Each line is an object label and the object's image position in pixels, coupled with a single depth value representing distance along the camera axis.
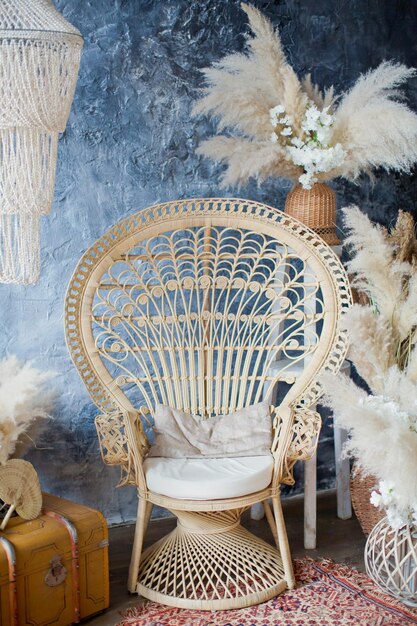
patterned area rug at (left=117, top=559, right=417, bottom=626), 2.64
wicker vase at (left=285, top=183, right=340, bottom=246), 3.19
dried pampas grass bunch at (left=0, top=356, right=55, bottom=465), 2.57
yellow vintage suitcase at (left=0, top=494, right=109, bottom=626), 2.42
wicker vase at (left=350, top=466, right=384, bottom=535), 3.06
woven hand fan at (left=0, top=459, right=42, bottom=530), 2.54
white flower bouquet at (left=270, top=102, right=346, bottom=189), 3.05
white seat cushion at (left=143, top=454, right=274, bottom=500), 2.63
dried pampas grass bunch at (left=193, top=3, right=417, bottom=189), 3.04
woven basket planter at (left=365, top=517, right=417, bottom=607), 2.59
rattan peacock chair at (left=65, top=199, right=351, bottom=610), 2.79
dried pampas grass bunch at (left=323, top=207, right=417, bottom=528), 2.31
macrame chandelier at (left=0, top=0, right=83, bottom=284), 2.05
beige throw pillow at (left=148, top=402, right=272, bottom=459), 2.90
